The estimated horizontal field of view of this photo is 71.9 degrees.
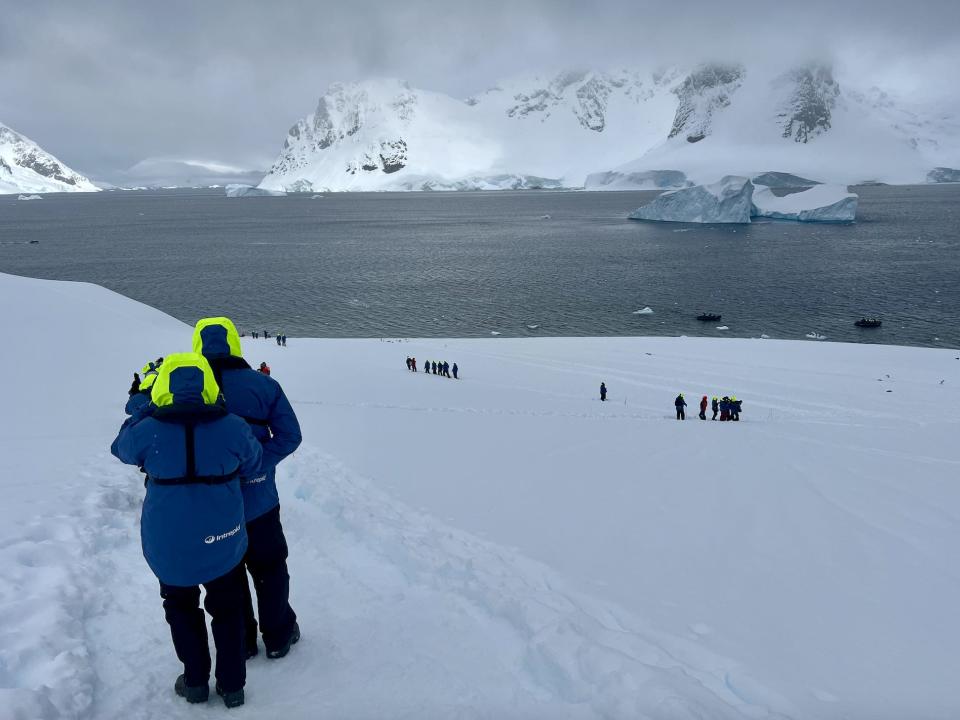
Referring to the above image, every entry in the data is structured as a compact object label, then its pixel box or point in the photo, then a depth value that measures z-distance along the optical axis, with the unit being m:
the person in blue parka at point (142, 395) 4.46
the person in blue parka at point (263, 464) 4.70
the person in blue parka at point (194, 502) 3.97
